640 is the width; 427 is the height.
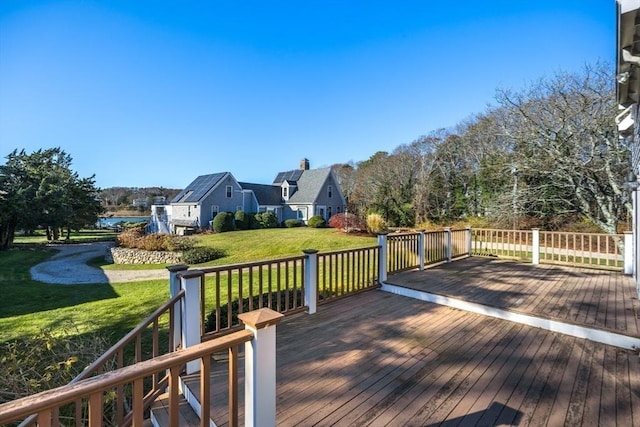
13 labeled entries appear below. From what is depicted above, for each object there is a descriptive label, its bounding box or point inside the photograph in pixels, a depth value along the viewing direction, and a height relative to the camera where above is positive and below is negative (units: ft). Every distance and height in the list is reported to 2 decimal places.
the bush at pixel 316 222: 78.89 -2.76
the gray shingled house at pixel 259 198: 77.82 +4.23
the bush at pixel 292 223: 84.25 -3.18
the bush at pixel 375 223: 56.39 -2.28
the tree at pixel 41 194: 58.54 +4.41
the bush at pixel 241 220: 76.48 -1.98
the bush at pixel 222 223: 71.77 -2.56
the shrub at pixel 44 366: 8.68 -5.40
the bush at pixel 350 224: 60.23 -2.63
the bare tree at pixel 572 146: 34.53 +8.15
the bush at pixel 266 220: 80.12 -2.12
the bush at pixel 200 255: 41.55 -6.18
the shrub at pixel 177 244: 46.11 -5.01
